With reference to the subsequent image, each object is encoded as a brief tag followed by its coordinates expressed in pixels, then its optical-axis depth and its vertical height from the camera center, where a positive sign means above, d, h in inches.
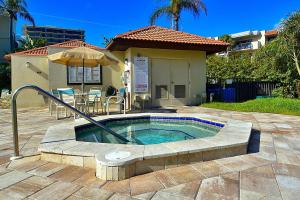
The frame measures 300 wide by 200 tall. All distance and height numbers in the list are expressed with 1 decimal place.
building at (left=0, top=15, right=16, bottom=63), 802.8 +217.0
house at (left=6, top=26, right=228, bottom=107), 395.9 +52.6
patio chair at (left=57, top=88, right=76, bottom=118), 294.7 -0.9
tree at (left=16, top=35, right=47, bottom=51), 844.1 +215.3
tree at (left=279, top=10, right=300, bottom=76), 451.8 +123.2
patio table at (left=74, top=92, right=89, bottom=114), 287.4 -7.9
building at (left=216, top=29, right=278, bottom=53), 1298.0 +345.2
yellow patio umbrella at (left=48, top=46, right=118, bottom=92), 272.2 +51.3
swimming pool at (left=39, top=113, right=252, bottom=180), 106.3 -31.2
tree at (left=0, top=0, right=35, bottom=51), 766.5 +306.9
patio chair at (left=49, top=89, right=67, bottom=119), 284.6 +3.3
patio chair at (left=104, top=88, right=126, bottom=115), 309.1 -2.8
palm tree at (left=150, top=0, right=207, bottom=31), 619.2 +249.0
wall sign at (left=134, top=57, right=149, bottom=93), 394.9 +36.7
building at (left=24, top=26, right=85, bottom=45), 3002.0 +886.3
